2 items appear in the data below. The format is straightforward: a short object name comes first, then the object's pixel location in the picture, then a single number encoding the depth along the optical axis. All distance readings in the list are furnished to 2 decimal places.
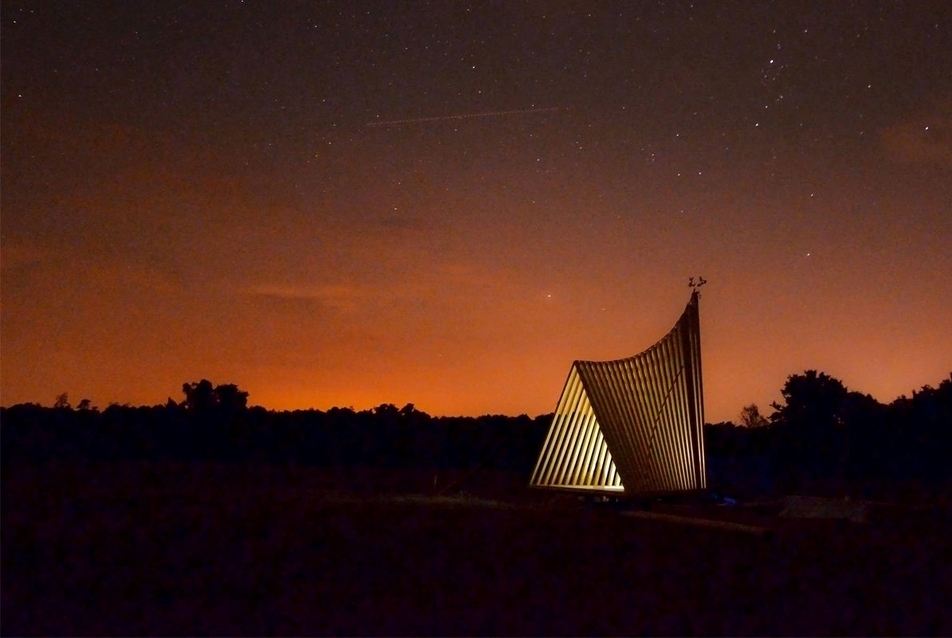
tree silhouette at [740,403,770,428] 55.95
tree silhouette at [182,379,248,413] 32.04
